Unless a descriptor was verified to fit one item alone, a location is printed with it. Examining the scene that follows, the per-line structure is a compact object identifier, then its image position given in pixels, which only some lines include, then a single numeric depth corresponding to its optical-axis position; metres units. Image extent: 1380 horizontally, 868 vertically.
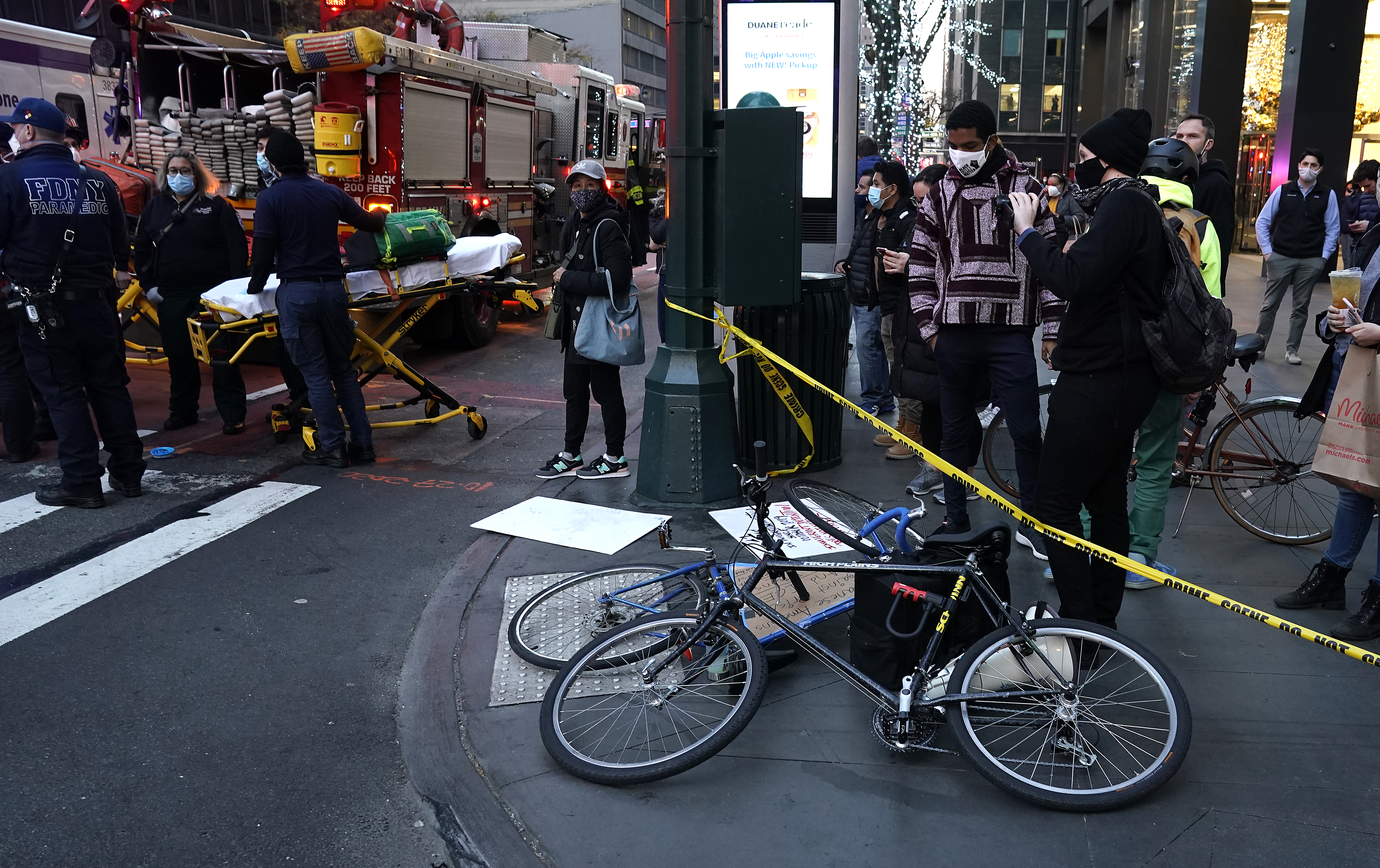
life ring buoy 13.34
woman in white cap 6.38
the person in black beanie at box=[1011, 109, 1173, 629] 3.40
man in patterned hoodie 4.54
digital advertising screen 9.77
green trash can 6.43
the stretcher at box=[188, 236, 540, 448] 7.07
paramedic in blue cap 5.92
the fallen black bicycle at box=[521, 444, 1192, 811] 3.18
